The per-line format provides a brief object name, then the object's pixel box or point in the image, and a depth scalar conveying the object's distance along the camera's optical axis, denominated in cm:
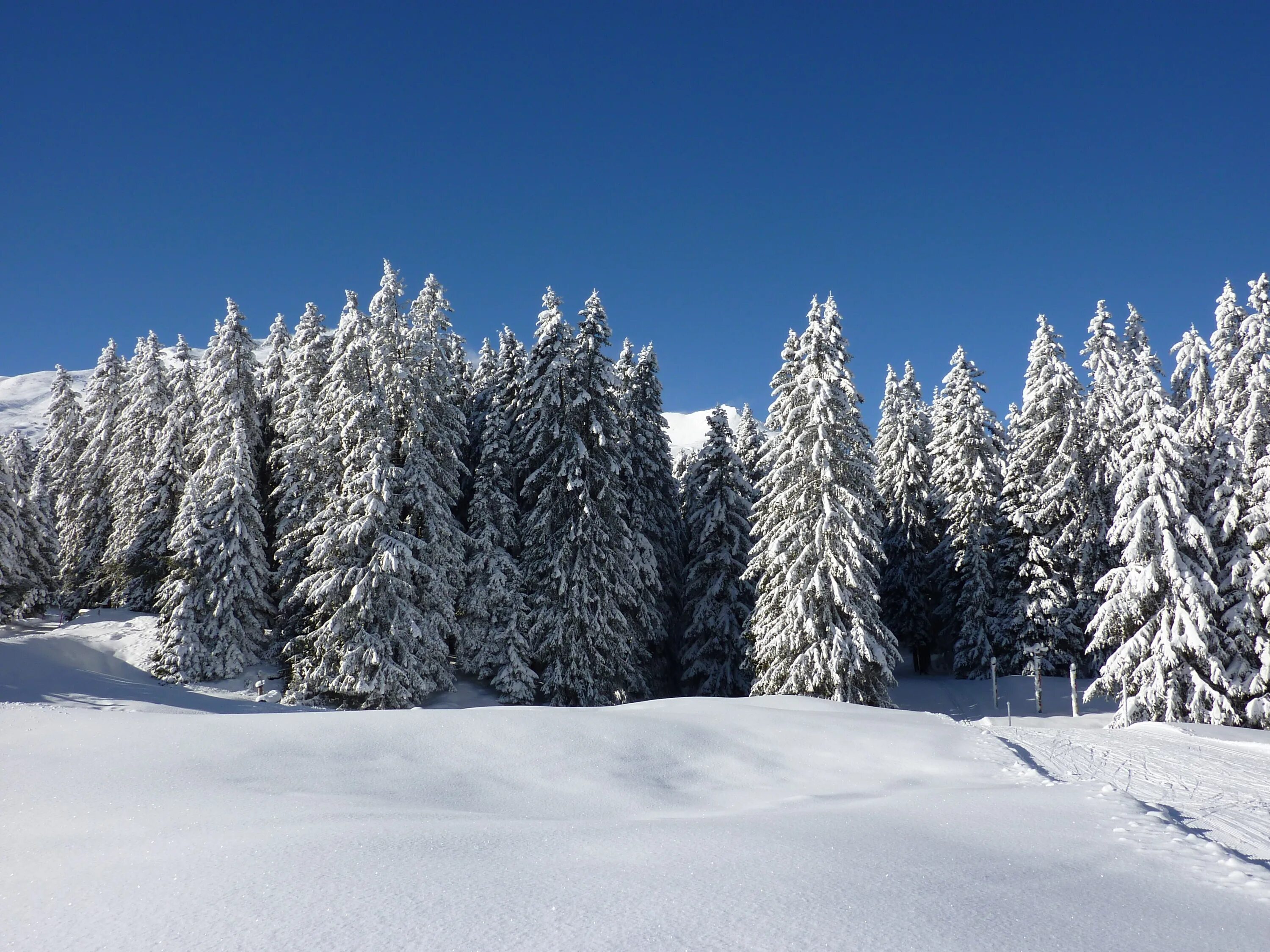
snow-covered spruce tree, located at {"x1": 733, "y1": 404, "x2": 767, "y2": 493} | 3856
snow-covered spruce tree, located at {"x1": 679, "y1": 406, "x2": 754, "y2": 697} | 2936
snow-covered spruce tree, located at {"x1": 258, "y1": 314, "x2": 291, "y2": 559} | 3231
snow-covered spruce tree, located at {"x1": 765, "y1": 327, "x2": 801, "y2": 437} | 2530
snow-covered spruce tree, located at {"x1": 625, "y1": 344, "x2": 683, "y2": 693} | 2953
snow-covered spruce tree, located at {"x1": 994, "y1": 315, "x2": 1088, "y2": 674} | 3111
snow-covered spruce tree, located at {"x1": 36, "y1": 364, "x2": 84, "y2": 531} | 4203
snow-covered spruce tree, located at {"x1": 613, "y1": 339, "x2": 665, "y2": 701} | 2741
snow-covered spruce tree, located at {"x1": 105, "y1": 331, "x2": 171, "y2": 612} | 3331
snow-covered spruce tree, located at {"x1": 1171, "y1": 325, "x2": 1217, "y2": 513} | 2259
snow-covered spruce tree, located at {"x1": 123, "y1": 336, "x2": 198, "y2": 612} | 3180
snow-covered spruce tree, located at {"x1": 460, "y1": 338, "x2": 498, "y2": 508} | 2927
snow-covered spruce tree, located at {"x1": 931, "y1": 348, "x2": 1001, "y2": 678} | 3288
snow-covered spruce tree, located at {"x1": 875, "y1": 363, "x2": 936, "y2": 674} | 3672
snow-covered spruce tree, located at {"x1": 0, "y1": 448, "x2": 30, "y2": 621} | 2730
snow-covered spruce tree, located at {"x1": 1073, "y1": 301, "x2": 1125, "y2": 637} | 3092
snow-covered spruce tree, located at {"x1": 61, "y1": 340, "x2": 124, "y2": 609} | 3750
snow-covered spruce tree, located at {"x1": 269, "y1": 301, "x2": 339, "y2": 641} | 2612
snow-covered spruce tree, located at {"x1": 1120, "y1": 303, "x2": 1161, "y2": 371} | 3831
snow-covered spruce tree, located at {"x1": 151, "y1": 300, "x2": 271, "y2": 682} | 2623
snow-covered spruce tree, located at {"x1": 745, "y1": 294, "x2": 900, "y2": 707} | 2267
